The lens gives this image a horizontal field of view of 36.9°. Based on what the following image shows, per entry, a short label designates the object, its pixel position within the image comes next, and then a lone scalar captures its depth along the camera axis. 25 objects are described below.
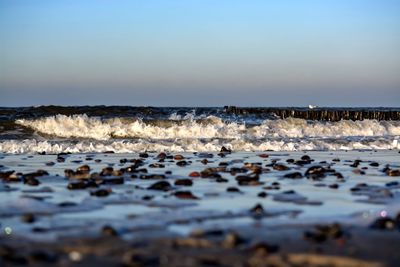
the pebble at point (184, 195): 8.25
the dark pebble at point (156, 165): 12.67
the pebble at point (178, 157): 14.59
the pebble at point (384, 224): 6.18
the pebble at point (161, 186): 9.09
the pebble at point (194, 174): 10.86
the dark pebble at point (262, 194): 8.45
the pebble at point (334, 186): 9.39
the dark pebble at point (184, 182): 9.67
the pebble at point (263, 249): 5.08
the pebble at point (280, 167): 12.13
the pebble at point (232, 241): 5.36
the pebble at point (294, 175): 10.73
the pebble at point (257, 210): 7.08
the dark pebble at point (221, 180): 10.11
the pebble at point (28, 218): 6.51
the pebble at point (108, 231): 5.86
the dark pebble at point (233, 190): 8.88
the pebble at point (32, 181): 9.58
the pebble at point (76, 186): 9.07
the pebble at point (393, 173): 11.34
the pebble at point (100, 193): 8.35
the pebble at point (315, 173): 10.76
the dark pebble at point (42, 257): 4.86
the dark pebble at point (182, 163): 13.10
